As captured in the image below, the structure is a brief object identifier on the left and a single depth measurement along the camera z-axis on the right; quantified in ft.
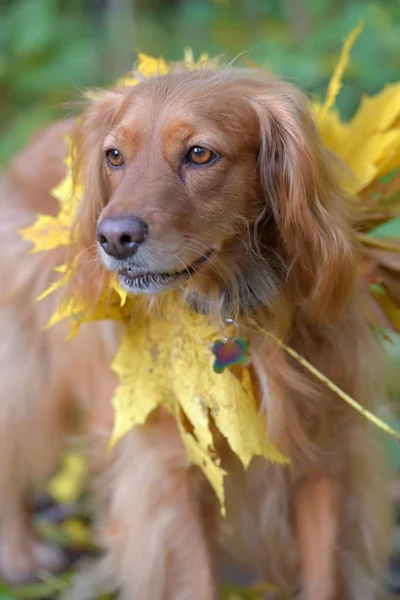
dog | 6.47
